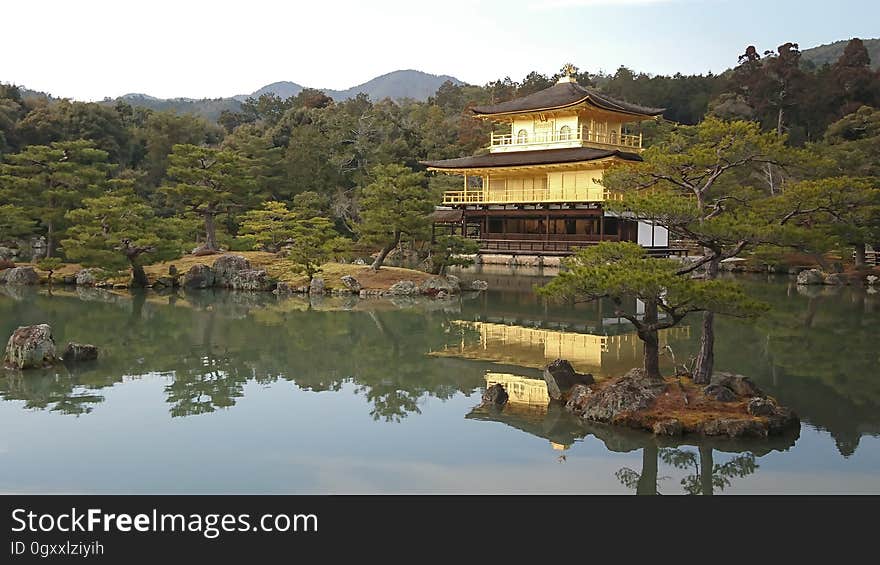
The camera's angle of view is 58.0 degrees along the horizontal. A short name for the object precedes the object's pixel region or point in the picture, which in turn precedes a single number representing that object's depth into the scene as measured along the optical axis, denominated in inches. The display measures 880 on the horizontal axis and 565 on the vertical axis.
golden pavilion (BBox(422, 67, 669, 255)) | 1176.8
